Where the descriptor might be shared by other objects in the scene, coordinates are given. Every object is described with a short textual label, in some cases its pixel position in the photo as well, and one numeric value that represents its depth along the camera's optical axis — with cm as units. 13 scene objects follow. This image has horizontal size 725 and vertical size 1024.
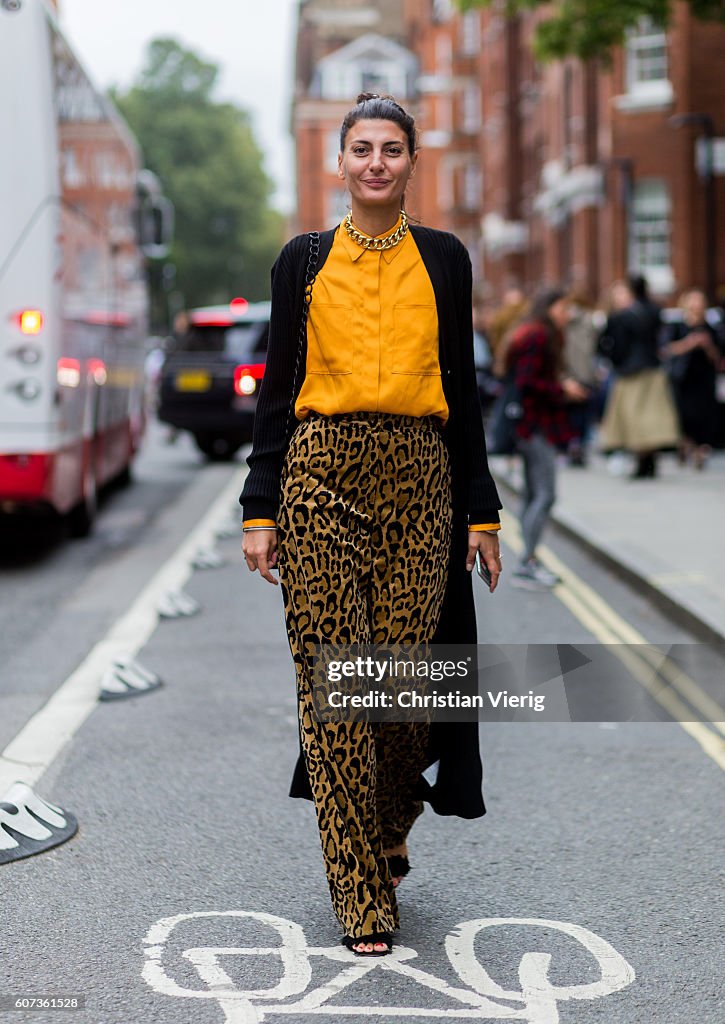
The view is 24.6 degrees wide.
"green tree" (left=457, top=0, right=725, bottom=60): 1773
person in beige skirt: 1644
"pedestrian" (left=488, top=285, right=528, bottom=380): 1697
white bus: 1019
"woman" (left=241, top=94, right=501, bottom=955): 374
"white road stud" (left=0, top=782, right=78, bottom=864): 468
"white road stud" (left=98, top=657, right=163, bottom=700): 687
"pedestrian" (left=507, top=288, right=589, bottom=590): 971
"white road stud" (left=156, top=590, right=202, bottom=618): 908
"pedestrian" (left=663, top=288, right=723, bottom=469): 1747
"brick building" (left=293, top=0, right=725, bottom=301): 3234
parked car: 2111
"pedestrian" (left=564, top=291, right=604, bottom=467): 1800
